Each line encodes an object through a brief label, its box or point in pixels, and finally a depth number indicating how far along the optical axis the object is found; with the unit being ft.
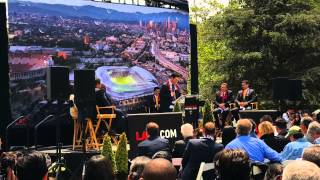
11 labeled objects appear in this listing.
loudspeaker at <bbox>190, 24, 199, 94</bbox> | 68.39
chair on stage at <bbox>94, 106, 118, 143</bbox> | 40.37
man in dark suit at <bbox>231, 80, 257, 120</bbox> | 49.29
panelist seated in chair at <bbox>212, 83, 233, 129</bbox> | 50.37
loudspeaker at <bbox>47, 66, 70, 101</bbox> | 33.91
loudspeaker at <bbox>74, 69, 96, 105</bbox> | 34.22
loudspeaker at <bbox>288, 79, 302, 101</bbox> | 45.95
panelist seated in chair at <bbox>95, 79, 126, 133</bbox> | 40.91
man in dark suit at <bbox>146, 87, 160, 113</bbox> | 50.52
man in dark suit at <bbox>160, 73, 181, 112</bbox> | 48.52
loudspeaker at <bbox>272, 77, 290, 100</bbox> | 45.73
